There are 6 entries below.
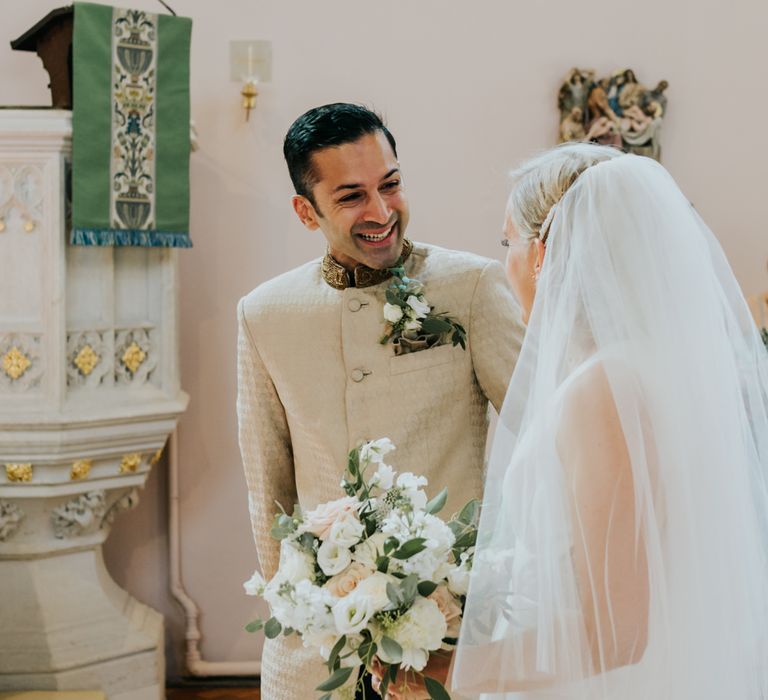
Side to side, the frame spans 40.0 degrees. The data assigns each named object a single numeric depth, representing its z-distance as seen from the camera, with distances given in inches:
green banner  145.3
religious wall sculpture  179.2
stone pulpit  145.7
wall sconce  171.3
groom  91.3
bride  59.3
